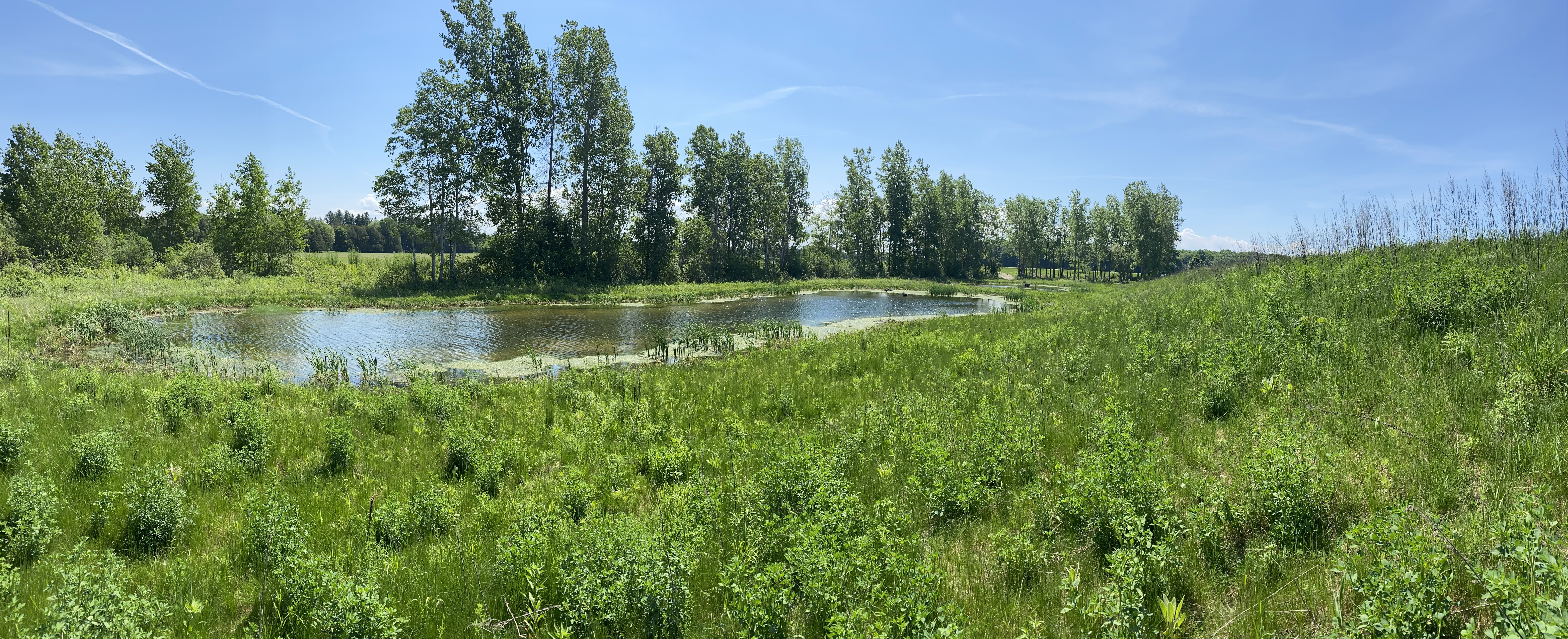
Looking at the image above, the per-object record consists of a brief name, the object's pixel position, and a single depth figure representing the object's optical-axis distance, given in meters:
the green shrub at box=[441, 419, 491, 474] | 6.50
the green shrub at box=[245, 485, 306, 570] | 4.18
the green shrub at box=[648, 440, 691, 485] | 6.11
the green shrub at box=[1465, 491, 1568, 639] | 2.07
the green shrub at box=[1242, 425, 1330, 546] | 3.49
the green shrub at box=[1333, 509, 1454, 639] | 2.38
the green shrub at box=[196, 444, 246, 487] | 5.91
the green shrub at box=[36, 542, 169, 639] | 2.87
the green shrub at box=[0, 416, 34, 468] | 5.94
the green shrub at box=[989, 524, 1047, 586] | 3.69
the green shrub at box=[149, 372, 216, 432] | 7.73
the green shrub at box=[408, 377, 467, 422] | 8.52
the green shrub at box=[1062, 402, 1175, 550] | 3.75
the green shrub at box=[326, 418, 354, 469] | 6.55
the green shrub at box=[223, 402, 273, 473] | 6.35
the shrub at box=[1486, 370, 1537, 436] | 4.03
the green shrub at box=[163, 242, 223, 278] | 35.50
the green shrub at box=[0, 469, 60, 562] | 4.31
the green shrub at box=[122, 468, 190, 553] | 4.66
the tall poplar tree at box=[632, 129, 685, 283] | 48.19
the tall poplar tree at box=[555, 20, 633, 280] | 39.12
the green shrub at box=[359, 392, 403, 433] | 8.18
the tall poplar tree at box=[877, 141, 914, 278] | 70.44
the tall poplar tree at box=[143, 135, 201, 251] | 43.62
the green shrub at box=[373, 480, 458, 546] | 4.68
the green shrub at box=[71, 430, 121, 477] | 5.86
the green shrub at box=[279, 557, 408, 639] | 3.23
